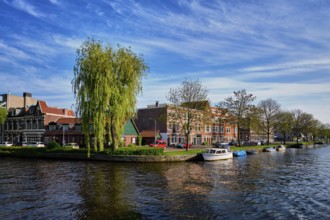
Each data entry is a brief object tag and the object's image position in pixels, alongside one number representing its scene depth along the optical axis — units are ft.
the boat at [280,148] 304.58
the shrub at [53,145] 186.90
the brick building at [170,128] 276.88
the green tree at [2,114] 268.54
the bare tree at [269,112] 343.26
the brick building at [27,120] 273.33
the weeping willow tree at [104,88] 150.00
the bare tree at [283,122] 350.70
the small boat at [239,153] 206.49
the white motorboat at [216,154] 171.73
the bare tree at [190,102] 211.82
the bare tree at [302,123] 434.30
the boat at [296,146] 363.68
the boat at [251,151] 235.20
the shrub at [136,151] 159.33
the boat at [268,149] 272.51
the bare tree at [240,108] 269.23
